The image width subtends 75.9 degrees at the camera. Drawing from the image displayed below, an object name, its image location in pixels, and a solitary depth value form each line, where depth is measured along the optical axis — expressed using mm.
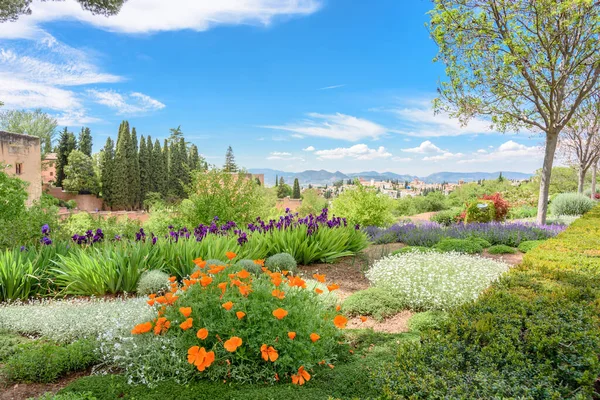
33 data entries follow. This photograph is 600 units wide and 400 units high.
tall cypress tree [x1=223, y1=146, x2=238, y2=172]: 55838
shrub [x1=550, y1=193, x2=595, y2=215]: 15766
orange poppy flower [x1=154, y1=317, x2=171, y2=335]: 2449
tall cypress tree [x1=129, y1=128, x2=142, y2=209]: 36938
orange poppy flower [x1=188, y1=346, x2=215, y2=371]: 2066
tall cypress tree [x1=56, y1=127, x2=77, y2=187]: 39719
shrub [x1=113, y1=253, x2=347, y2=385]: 2238
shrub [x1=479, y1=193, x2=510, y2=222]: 13820
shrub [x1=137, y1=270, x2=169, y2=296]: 4320
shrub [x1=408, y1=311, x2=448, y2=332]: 3415
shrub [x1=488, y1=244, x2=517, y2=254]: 7758
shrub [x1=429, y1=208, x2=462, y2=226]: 15827
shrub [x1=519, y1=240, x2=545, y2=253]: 7926
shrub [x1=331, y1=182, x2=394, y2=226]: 12016
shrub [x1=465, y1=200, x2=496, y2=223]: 13036
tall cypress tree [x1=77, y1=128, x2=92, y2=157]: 41750
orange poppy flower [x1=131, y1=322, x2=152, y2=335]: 2348
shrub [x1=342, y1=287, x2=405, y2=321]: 3932
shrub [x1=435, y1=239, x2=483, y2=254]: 7324
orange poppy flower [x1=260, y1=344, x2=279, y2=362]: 2078
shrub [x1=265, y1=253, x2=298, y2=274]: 5297
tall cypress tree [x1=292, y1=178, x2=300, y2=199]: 56216
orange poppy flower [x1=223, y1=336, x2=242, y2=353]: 2021
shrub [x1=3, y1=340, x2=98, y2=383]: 2568
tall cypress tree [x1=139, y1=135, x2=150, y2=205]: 38031
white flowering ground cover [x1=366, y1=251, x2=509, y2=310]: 4160
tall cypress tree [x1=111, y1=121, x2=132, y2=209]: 36250
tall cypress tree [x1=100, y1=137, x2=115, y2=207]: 36781
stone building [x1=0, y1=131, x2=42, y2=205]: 23234
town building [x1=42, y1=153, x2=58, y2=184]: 40912
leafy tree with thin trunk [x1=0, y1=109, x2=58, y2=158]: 37438
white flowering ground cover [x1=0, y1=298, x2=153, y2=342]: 3066
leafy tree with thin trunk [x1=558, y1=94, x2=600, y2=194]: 17344
